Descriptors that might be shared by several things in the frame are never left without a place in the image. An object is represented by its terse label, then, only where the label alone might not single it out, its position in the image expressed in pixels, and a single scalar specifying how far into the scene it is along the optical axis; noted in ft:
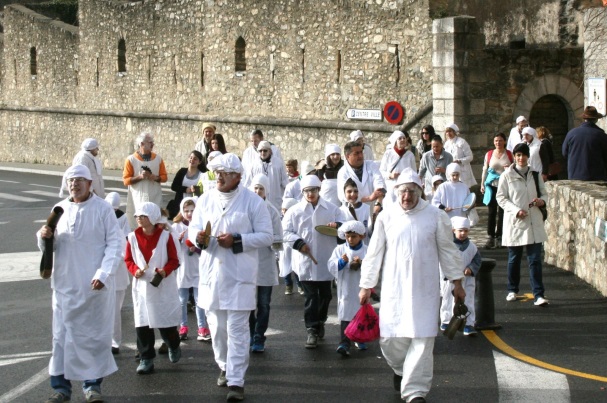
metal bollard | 36.14
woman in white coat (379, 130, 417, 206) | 50.62
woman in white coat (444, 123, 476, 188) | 56.70
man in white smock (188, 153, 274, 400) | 28.81
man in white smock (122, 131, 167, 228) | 48.26
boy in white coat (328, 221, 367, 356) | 33.17
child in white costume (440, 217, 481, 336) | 35.47
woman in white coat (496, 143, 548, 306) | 39.75
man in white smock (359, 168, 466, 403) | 27.25
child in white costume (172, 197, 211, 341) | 34.96
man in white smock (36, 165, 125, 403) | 28.14
